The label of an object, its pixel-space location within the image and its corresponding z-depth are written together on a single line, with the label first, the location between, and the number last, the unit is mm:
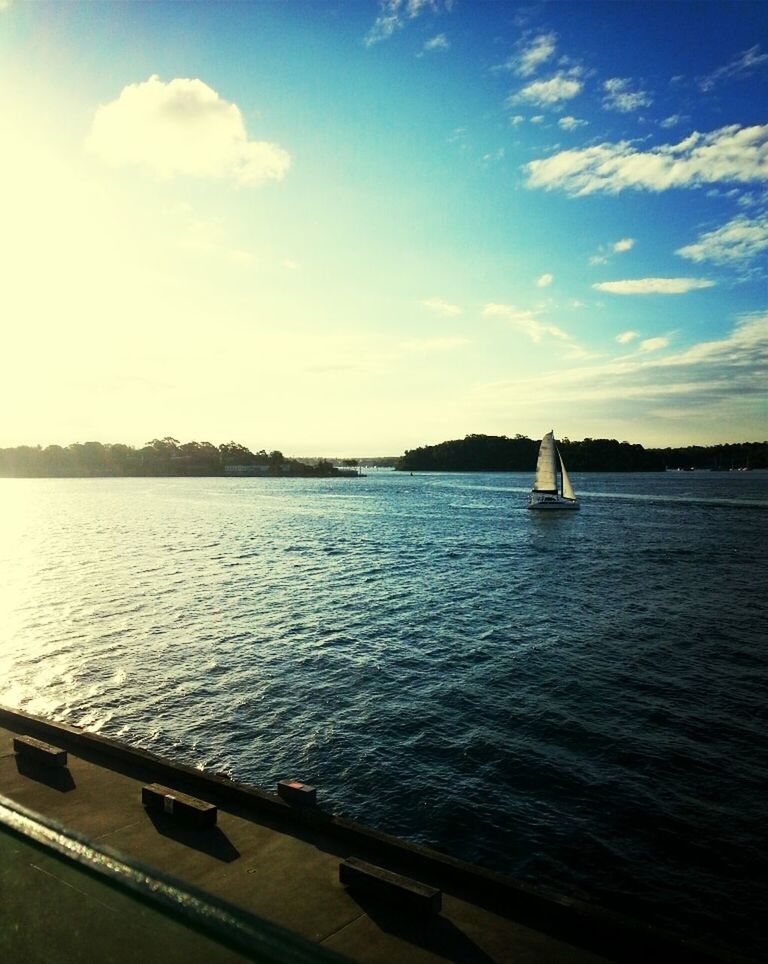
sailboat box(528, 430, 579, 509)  110438
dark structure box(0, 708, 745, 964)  3698
